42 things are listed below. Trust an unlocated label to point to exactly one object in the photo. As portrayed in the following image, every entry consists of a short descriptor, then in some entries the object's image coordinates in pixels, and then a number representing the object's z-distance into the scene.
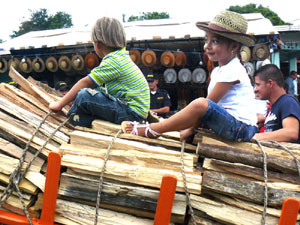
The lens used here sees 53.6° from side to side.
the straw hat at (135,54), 9.31
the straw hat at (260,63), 8.84
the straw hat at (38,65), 10.29
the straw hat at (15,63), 10.55
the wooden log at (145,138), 2.40
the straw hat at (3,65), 10.91
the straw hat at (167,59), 9.34
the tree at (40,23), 39.97
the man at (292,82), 12.94
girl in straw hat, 2.41
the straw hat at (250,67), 8.61
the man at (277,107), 3.15
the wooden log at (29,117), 2.55
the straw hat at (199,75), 9.41
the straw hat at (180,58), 9.40
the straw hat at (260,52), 8.52
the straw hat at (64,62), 10.16
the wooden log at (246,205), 1.86
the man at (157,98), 7.79
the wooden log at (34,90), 3.25
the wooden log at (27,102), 2.98
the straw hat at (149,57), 9.31
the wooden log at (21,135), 2.33
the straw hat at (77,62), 9.95
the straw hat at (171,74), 9.73
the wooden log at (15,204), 2.08
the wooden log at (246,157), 2.08
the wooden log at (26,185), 2.09
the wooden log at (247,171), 2.03
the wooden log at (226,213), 1.84
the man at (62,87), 7.72
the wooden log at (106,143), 2.25
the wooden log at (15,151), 2.23
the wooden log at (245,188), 1.89
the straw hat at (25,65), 10.34
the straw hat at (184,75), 9.62
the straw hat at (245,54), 8.59
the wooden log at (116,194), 1.89
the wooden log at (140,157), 2.07
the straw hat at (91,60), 9.80
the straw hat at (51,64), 10.29
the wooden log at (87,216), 1.93
